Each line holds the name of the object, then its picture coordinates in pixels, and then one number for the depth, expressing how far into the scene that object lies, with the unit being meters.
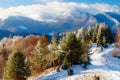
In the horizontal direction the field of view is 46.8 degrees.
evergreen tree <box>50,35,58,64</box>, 33.74
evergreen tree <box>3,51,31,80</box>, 27.12
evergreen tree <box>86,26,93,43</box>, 61.43
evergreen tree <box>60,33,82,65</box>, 30.29
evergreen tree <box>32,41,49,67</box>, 33.36
